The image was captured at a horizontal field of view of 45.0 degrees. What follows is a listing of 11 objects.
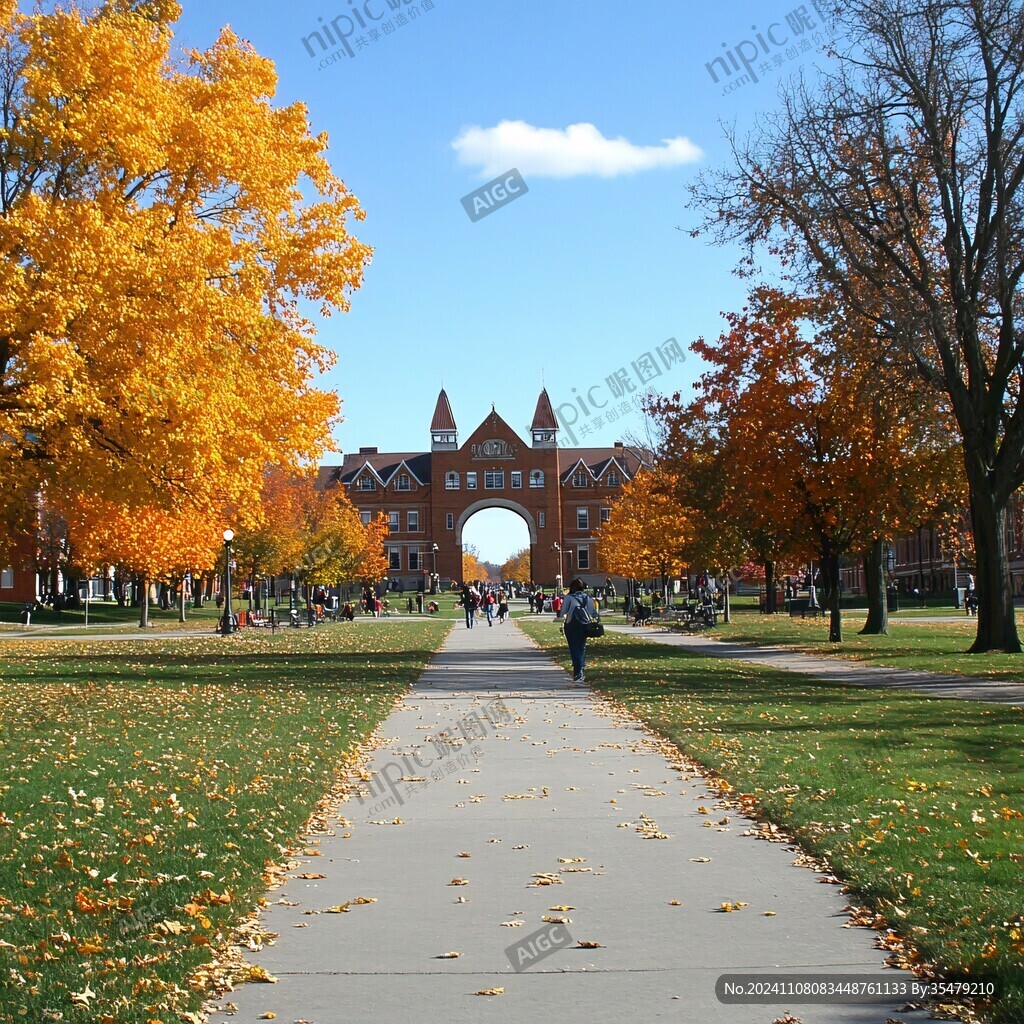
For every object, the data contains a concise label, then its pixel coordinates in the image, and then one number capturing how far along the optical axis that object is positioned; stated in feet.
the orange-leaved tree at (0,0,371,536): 68.33
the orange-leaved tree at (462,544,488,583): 560.61
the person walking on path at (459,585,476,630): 172.24
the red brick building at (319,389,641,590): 405.18
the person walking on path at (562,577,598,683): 70.64
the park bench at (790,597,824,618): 198.20
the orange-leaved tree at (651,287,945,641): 101.81
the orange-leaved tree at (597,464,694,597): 177.06
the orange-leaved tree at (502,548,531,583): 568.61
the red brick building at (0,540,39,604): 281.54
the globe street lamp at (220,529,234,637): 135.62
